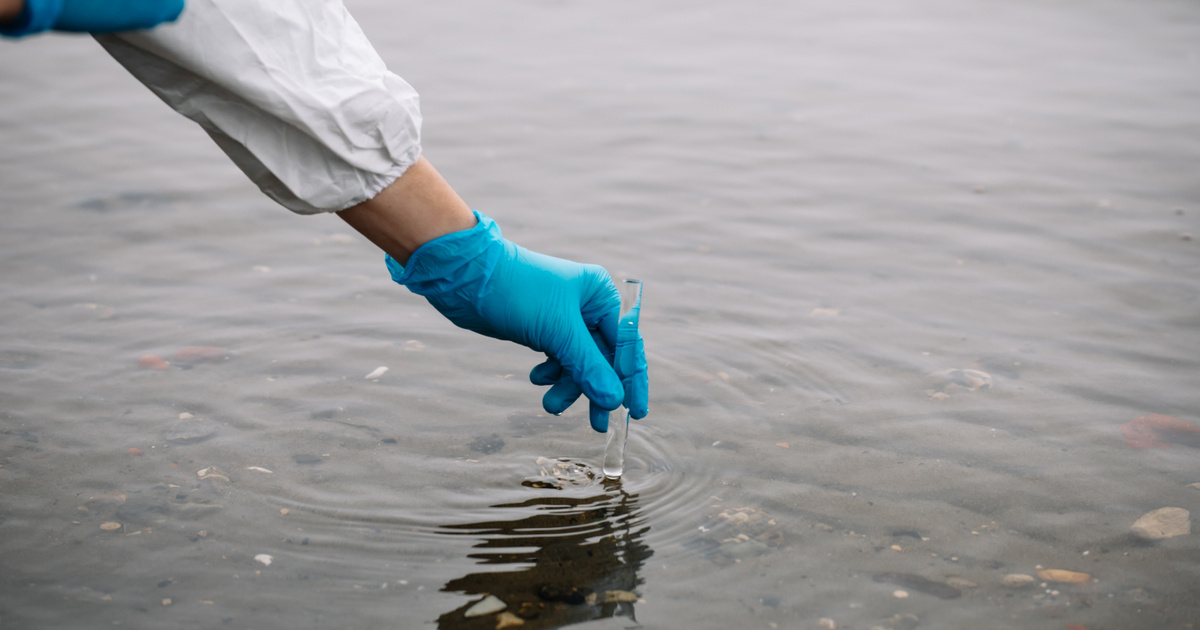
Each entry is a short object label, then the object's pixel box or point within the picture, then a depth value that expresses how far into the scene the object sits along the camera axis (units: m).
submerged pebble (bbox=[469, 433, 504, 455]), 2.84
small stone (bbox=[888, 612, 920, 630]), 2.13
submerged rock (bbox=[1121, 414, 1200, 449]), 2.90
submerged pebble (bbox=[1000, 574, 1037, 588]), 2.27
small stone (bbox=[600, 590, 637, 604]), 2.21
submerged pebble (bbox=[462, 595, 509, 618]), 2.17
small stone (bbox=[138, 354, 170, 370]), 3.27
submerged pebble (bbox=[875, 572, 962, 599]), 2.24
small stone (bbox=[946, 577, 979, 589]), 2.27
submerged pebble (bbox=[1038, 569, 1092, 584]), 2.28
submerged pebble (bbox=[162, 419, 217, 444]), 2.85
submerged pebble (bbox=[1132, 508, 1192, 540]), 2.46
